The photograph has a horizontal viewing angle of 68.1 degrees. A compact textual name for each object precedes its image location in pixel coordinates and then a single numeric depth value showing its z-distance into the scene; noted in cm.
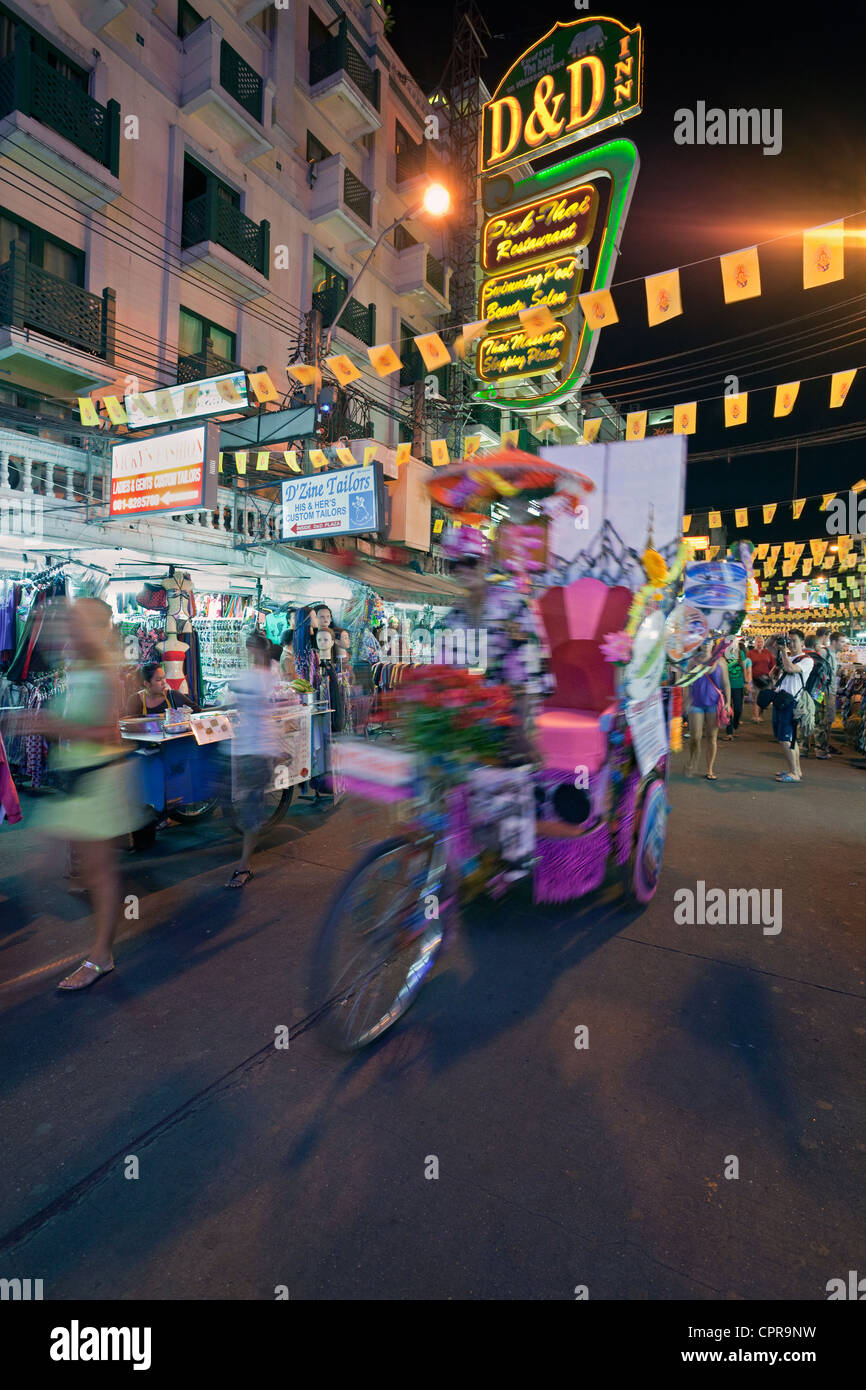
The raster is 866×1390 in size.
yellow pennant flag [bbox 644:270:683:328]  755
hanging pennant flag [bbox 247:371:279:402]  1020
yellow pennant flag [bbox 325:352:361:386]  1019
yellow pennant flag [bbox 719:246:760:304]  704
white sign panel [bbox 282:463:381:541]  970
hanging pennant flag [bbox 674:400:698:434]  1114
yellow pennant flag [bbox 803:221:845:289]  634
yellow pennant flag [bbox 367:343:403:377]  907
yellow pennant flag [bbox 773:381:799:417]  996
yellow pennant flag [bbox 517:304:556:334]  840
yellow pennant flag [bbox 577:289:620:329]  798
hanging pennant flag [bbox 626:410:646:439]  1196
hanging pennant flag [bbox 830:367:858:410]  921
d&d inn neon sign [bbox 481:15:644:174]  1072
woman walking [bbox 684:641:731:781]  924
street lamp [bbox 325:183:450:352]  930
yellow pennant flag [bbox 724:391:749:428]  1059
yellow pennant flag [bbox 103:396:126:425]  966
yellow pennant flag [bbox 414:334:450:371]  866
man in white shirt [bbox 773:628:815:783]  961
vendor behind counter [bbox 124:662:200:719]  678
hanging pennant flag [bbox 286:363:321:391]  1086
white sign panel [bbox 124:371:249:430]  883
